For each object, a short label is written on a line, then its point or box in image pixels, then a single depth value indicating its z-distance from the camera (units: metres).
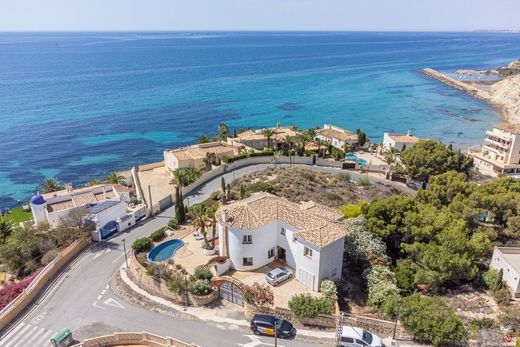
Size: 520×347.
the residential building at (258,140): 75.12
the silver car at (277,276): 30.81
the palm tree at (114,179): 57.60
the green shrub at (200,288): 29.70
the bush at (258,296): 27.64
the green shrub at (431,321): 24.33
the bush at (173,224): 41.84
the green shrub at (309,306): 26.83
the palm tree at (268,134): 74.44
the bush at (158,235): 38.88
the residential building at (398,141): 74.06
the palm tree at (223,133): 77.94
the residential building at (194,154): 61.56
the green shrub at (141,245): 36.16
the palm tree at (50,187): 54.69
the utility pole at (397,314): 25.55
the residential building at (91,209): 40.25
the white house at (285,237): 30.23
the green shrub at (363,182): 58.78
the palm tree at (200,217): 35.91
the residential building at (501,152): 66.50
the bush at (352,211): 40.34
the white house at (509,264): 30.47
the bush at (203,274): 30.69
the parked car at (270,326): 26.06
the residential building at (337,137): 78.06
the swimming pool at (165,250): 35.38
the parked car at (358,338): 24.28
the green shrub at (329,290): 28.62
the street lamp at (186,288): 29.58
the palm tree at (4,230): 40.91
